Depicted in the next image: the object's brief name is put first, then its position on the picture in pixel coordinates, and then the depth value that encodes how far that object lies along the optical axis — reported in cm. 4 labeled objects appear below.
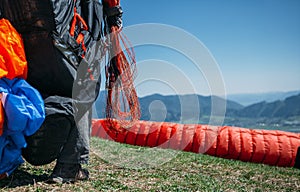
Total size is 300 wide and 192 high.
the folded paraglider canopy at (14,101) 238
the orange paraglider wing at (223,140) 743
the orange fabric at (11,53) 247
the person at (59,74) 265
